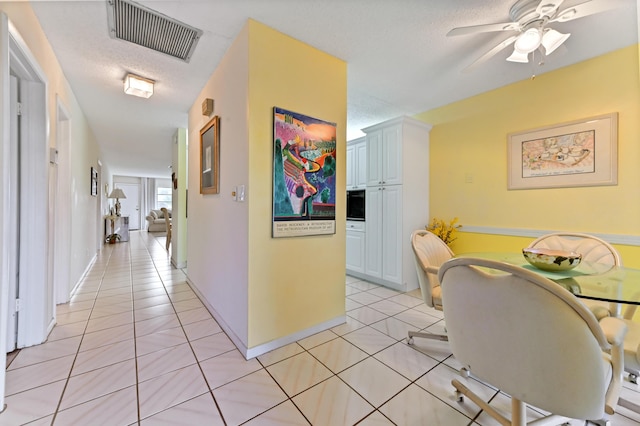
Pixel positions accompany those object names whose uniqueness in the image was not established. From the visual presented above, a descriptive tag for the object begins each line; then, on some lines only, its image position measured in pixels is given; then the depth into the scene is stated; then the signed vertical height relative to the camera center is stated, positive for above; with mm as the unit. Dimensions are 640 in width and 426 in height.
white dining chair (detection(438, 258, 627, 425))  803 -443
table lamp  7647 +532
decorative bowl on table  1420 -259
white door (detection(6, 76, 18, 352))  1805 -124
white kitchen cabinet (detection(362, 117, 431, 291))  3334 +230
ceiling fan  1491 +1232
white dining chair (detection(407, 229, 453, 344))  1851 -375
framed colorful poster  1970 +316
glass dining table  1085 -339
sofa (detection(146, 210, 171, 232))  9703 -436
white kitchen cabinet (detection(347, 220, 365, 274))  3820 -524
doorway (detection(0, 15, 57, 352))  1846 +29
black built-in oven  3900 +144
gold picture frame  2408 +571
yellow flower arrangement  3311 -215
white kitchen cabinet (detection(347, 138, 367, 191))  3967 +800
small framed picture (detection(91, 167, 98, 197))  4520 +551
